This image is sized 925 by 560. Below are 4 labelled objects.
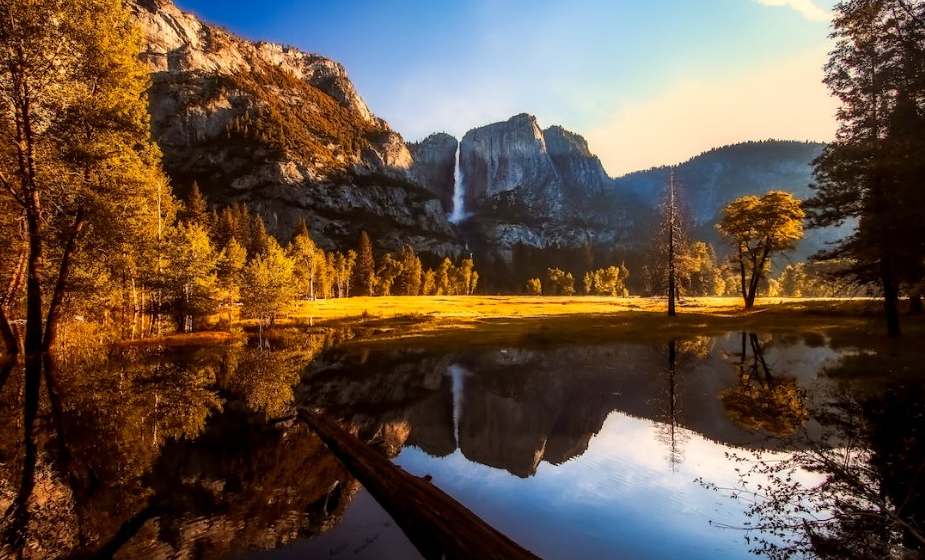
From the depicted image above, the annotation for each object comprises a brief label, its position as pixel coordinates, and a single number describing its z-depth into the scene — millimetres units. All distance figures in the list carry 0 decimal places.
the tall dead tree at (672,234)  48062
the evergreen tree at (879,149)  17969
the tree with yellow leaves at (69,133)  16828
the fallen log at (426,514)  5164
